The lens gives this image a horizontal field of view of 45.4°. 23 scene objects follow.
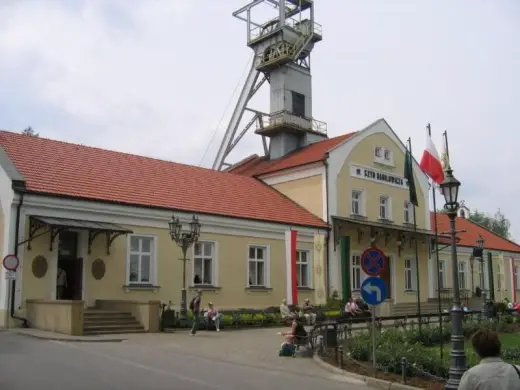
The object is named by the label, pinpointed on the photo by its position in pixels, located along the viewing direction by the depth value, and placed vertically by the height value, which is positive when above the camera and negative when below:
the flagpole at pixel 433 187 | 14.07 +2.31
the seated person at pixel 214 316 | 22.91 -1.16
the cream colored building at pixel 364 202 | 32.69 +4.55
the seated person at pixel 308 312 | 25.41 -1.24
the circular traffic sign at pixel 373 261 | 12.66 +0.46
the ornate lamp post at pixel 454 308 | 10.55 -0.45
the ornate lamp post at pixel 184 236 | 22.66 +1.76
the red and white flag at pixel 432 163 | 15.20 +2.91
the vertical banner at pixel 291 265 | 29.64 +0.89
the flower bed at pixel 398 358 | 12.27 -1.60
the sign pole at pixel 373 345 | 12.77 -1.28
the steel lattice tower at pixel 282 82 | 38.91 +13.01
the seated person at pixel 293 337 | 16.14 -1.42
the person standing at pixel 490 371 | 4.69 -0.67
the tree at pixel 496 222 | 94.38 +9.25
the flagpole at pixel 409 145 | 17.17 +3.83
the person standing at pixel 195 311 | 20.90 -0.95
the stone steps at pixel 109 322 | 19.98 -1.24
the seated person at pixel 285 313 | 26.25 -1.23
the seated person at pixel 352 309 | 25.59 -1.05
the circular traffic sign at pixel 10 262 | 18.70 +0.69
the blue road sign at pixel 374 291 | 12.38 -0.15
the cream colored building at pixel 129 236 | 21.00 +1.91
